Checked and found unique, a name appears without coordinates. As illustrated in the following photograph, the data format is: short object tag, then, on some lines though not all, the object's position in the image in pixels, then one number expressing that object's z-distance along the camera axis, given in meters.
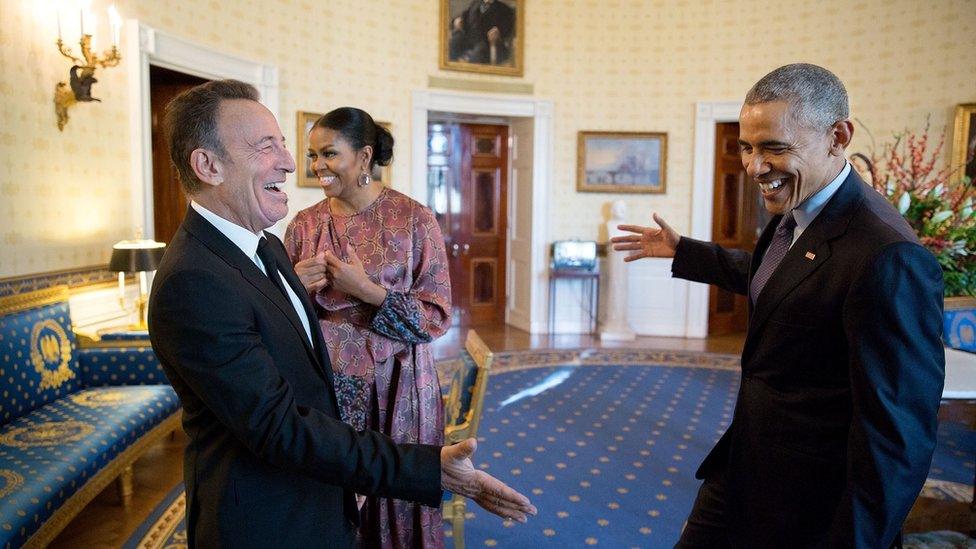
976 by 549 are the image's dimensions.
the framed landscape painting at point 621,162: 8.55
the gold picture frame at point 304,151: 6.75
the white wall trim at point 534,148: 7.79
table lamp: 4.46
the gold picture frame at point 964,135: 7.27
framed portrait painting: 8.02
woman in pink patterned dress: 2.33
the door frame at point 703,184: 8.31
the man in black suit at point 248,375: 1.25
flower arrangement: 3.64
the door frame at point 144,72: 5.01
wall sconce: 4.32
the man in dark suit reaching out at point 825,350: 1.34
